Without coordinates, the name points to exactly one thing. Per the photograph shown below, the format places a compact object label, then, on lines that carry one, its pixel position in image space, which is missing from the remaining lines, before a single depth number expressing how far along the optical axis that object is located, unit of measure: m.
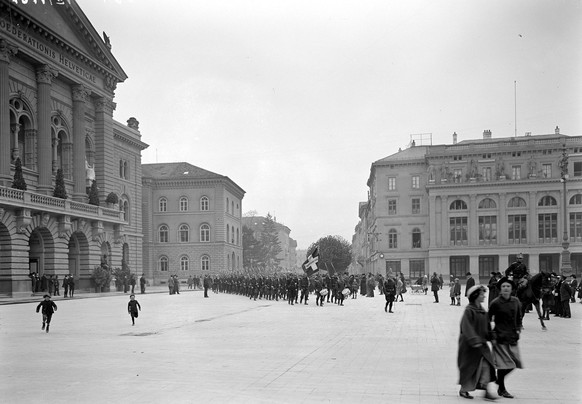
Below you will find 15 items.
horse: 18.30
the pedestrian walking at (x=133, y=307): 20.09
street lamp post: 28.70
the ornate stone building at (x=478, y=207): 75.69
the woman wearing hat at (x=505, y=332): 8.95
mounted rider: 18.31
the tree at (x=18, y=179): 38.22
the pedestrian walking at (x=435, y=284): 33.26
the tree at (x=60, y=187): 43.34
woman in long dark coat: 8.80
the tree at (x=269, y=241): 128.38
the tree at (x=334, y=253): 93.92
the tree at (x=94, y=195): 48.59
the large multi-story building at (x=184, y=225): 83.81
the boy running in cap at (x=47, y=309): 18.28
